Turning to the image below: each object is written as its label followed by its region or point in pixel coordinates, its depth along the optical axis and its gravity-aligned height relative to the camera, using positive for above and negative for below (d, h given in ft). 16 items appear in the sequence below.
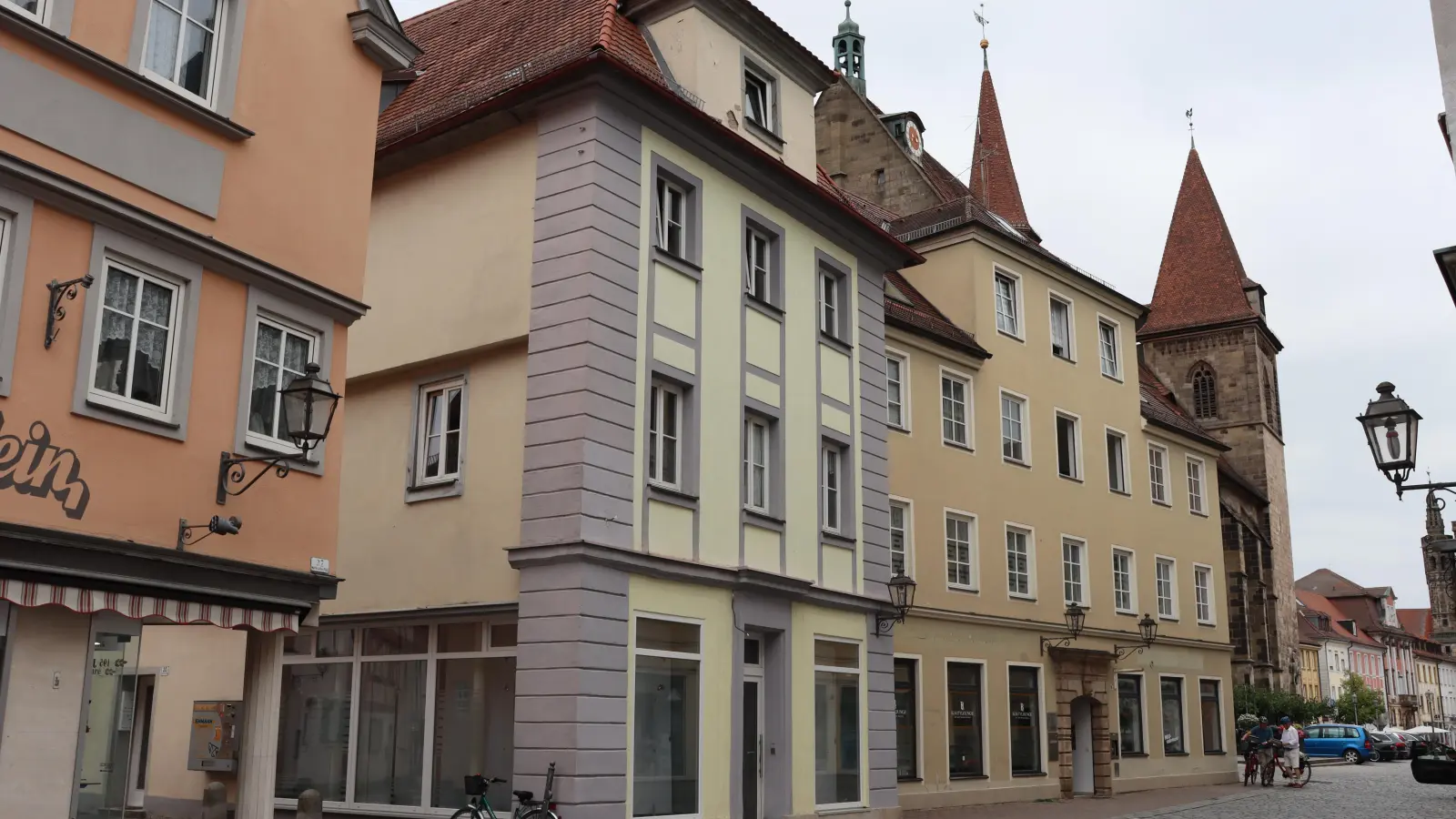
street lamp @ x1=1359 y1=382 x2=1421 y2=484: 39.78 +8.55
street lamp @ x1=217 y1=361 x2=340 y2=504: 35.47 +7.87
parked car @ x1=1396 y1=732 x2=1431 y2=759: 114.39 -1.27
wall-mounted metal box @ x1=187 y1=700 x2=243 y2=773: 57.31 -0.85
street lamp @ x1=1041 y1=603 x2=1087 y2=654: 90.38 +6.77
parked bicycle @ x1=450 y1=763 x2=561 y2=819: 44.75 -2.78
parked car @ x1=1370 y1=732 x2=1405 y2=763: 177.47 -2.29
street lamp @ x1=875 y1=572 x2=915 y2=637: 67.67 +6.31
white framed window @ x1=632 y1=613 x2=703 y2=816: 50.52 +0.23
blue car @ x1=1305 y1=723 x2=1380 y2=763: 164.04 -1.66
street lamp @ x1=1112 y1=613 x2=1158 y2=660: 96.61 +6.52
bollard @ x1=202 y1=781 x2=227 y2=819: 53.72 -3.33
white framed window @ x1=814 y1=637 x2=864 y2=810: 60.44 -0.03
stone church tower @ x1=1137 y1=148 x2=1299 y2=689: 187.93 +54.28
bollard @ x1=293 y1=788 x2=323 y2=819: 51.24 -3.21
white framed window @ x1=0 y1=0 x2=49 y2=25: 32.91 +16.92
